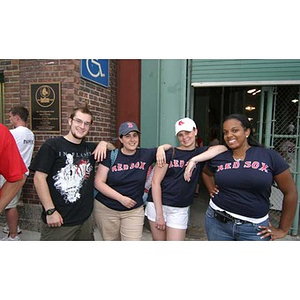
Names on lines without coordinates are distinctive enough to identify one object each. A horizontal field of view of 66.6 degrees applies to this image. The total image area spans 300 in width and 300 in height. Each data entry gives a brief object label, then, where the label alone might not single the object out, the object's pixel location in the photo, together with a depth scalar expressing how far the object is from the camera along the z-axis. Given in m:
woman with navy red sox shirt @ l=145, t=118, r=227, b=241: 2.29
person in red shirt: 1.74
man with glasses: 2.07
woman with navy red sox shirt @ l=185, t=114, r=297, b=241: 1.85
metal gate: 3.92
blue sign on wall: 3.81
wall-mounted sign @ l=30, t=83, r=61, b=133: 3.69
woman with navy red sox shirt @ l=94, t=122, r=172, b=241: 2.27
